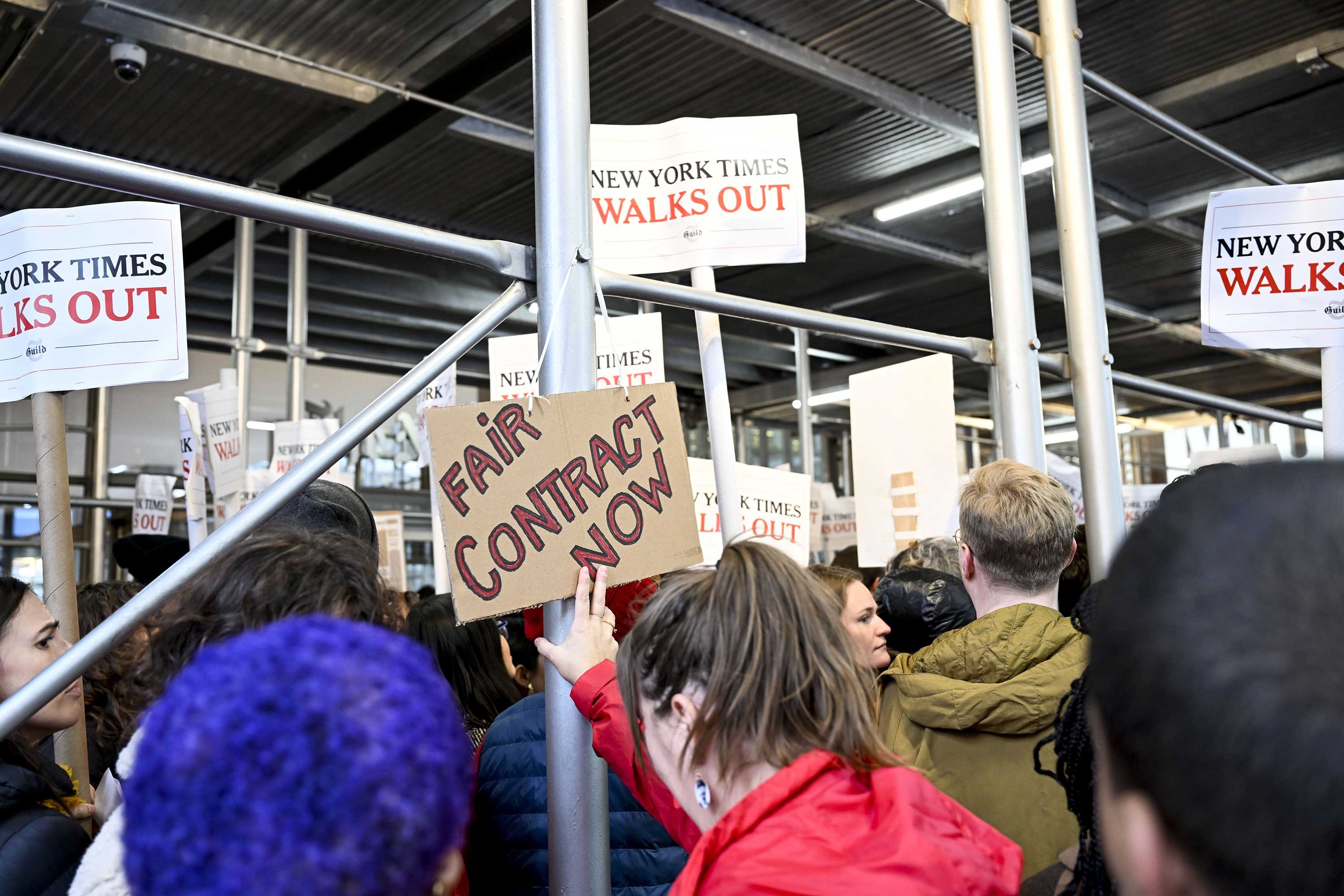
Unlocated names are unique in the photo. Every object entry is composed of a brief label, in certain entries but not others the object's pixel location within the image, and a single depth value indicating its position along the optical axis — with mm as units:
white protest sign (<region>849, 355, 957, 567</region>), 2627
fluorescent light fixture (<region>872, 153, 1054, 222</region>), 6914
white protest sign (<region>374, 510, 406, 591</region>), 5863
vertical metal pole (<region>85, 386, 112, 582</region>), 7711
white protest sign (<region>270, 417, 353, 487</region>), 5523
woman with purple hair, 677
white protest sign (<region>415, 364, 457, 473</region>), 4492
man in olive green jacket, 1885
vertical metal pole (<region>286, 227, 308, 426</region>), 6746
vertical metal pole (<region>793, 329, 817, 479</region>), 8789
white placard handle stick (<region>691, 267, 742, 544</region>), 2150
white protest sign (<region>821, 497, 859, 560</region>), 8883
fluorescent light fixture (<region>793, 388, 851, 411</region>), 11344
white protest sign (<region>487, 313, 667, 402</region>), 3564
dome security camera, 4918
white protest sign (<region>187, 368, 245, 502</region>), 4750
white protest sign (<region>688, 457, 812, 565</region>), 3711
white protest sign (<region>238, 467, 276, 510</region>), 5059
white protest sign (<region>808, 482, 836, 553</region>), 7051
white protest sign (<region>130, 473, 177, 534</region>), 6750
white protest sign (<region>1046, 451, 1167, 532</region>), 5637
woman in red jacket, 1101
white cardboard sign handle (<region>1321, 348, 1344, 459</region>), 2871
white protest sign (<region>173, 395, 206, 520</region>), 4777
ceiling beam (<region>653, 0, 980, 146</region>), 5051
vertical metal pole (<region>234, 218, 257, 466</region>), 6551
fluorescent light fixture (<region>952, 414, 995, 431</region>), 9953
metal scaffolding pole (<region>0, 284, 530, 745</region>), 1207
